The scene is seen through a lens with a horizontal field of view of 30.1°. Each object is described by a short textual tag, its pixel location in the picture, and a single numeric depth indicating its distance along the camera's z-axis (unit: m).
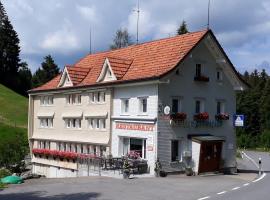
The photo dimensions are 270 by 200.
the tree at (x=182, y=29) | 69.75
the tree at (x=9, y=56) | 112.75
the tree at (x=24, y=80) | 117.31
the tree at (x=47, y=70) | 101.00
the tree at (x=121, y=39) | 79.06
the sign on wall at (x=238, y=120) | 38.94
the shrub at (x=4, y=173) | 42.30
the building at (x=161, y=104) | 34.75
